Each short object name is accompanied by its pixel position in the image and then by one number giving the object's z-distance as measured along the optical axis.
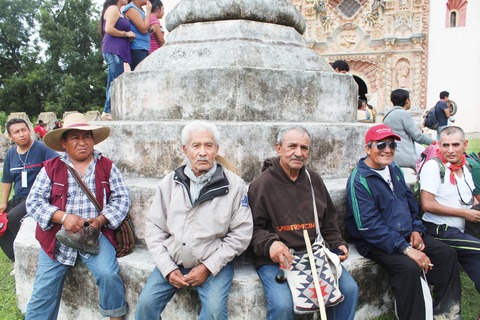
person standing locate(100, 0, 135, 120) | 4.27
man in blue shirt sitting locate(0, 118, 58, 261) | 3.73
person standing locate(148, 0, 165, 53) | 5.25
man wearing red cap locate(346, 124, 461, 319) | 2.49
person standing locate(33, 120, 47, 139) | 13.45
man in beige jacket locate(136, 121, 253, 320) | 2.17
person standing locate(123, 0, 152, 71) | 4.51
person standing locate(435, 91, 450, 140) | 7.55
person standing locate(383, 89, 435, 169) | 4.39
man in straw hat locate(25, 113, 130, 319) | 2.38
